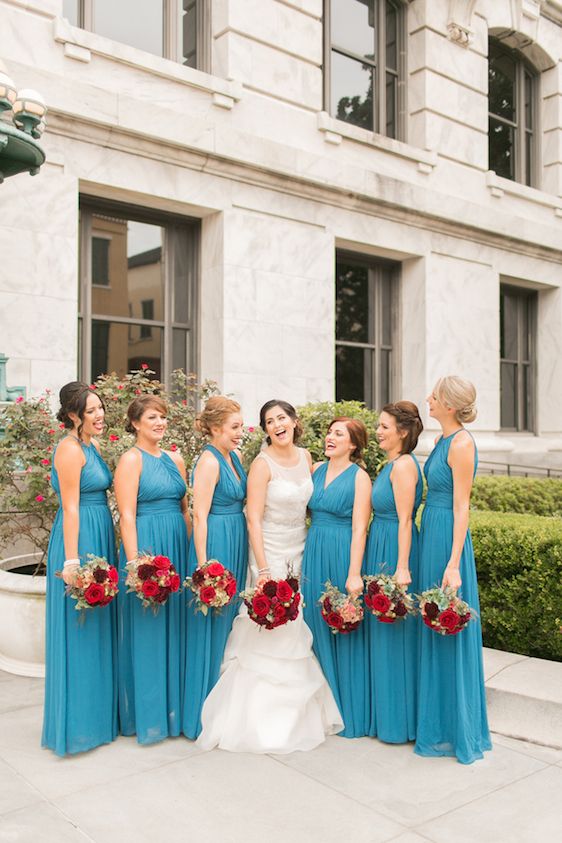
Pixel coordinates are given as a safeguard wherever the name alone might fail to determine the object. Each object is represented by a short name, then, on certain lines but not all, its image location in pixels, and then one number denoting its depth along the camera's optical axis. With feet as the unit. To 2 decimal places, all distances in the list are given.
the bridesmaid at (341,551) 15.60
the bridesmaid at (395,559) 15.12
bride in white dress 14.93
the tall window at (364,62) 40.14
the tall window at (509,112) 48.65
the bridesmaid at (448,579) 14.53
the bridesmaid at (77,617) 14.64
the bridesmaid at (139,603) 15.06
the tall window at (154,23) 31.53
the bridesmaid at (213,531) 15.35
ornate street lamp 18.47
